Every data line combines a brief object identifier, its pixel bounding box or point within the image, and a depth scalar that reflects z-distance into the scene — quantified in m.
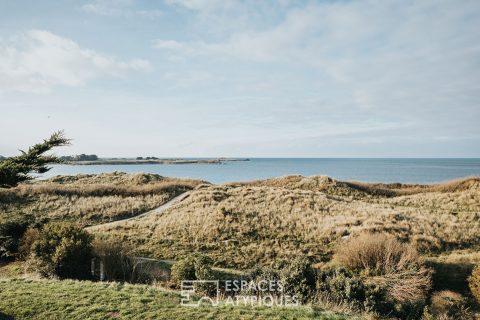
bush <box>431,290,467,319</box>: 13.96
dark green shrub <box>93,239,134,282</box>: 16.36
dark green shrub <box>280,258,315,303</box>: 13.00
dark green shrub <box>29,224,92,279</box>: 15.45
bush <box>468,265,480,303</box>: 14.79
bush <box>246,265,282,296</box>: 13.35
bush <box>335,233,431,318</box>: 13.14
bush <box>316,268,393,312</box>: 12.48
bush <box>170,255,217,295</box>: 14.08
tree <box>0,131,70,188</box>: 13.61
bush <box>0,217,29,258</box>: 19.80
